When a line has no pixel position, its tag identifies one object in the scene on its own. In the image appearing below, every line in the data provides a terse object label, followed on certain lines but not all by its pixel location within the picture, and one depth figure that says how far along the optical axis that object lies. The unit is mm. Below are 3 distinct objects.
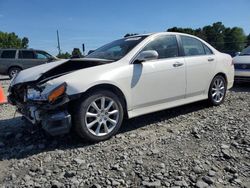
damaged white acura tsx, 2640
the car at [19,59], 10550
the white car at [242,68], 5766
